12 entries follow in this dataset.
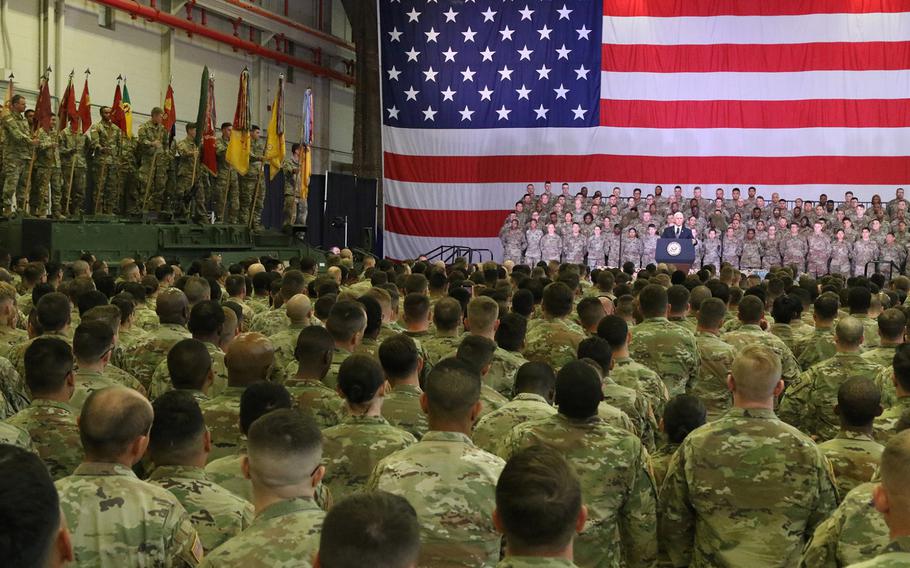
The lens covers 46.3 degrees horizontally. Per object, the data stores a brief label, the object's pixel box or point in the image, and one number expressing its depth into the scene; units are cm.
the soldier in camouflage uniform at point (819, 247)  1873
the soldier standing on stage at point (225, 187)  1645
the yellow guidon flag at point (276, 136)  1702
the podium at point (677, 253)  1734
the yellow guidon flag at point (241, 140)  1638
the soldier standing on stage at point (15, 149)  1358
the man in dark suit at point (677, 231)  1880
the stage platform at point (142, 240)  1308
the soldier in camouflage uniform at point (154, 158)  1558
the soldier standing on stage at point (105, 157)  1509
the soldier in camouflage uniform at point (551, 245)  2020
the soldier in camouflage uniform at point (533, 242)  2053
